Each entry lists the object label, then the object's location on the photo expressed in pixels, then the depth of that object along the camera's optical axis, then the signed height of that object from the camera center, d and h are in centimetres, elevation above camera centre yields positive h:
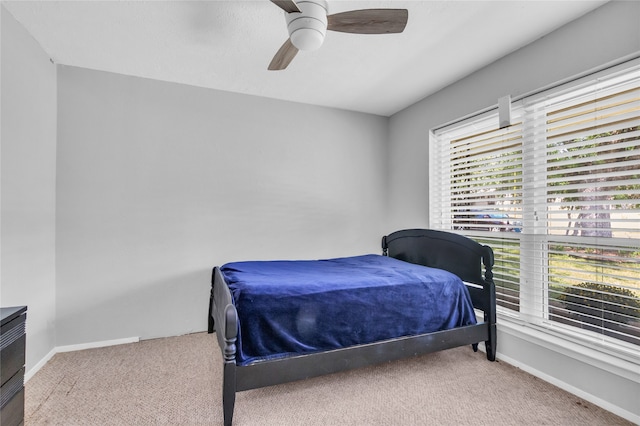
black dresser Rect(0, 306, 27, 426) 129 -65
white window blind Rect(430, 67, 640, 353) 179 +6
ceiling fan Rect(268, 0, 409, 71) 163 +108
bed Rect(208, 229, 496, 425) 169 -63
